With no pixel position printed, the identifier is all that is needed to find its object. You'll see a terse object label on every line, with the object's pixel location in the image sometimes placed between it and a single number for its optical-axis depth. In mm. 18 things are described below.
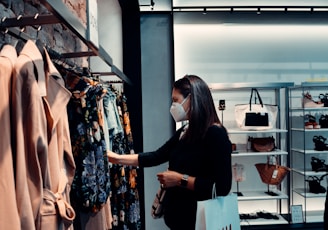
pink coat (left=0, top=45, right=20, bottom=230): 753
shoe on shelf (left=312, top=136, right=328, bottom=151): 3941
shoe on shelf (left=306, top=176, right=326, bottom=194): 3922
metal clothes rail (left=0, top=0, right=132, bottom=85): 913
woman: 1804
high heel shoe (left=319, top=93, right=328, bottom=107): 3977
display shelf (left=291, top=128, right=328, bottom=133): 3863
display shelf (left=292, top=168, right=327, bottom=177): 3849
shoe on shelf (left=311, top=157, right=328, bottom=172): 3929
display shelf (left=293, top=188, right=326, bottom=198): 3837
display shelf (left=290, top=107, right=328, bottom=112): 3864
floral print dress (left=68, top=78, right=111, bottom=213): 1269
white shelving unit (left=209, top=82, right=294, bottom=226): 4223
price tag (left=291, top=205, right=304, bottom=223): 3889
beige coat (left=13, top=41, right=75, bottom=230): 796
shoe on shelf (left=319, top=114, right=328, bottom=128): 3971
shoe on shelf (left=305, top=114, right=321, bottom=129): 3939
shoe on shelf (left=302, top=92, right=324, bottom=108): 3926
